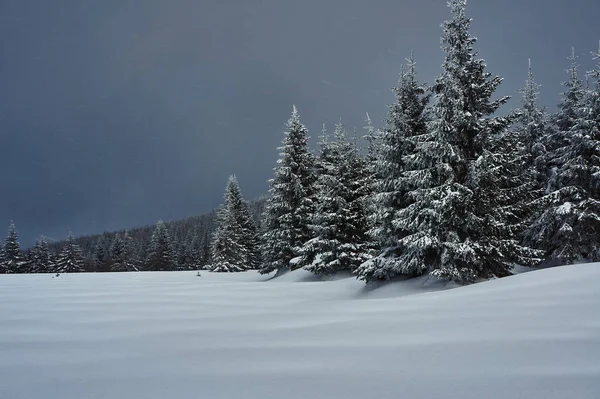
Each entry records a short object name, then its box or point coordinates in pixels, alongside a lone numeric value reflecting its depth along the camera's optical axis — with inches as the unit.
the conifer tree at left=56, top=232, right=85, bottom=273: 2368.4
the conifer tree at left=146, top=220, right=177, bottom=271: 2358.5
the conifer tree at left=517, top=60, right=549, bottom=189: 954.7
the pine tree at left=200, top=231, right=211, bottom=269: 2704.0
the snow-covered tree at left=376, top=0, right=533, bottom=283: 551.2
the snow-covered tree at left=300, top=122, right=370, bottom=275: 879.1
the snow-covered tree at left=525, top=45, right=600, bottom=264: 755.4
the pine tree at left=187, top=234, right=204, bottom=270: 2714.1
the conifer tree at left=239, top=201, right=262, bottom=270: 1811.6
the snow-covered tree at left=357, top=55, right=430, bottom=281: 637.3
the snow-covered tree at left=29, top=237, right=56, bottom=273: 2358.5
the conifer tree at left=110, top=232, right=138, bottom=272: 2620.6
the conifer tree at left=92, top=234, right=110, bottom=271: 3057.6
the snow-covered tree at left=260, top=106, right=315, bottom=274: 1085.1
